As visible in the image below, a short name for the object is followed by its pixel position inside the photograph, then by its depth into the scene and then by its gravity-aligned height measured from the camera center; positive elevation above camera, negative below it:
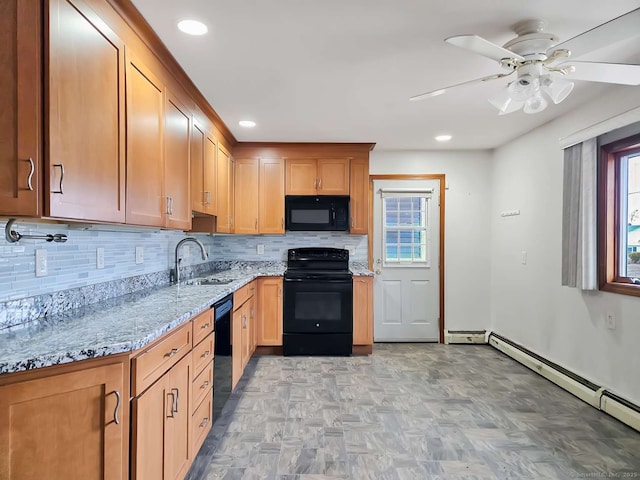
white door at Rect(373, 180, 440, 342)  4.34 -0.27
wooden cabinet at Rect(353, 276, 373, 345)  3.84 -0.76
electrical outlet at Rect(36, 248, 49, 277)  1.53 -0.11
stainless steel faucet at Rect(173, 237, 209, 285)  2.72 -0.24
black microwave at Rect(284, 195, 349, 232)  4.00 +0.31
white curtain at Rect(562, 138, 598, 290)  2.65 +0.17
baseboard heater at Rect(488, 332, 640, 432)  2.35 -1.13
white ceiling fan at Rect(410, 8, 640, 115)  1.52 +0.84
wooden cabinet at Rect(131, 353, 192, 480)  1.24 -0.75
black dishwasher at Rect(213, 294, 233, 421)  2.25 -0.78
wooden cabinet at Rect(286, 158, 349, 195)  4.04 +0.72
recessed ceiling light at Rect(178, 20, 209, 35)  1.75 +1.07
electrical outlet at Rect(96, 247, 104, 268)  1.96 -0.10
